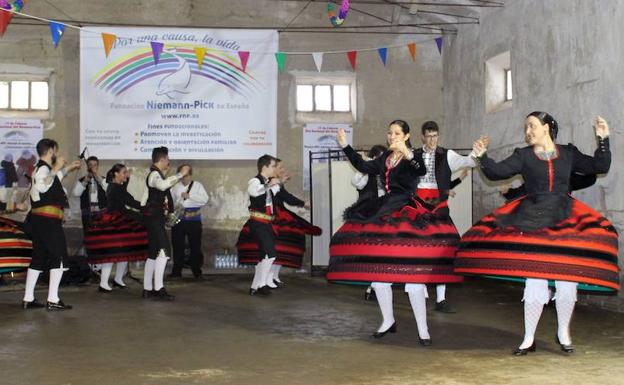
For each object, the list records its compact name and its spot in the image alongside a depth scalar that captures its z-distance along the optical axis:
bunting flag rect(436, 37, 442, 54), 11.68
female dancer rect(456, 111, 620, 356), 4.66
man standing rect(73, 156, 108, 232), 9.75
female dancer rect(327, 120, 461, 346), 5.02
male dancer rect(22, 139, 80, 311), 6.92
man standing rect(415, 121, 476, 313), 6.36
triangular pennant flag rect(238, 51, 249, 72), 11.30
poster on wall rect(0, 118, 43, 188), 11.09
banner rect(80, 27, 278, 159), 11.14
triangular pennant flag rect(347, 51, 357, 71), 11.69
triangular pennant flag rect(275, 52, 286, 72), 11.43
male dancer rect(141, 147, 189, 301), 7.95
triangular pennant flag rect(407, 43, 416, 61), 11.74
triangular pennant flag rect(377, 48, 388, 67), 11.62
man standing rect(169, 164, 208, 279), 10.73
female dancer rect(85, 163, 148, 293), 8.62
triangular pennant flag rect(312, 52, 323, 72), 11.62
